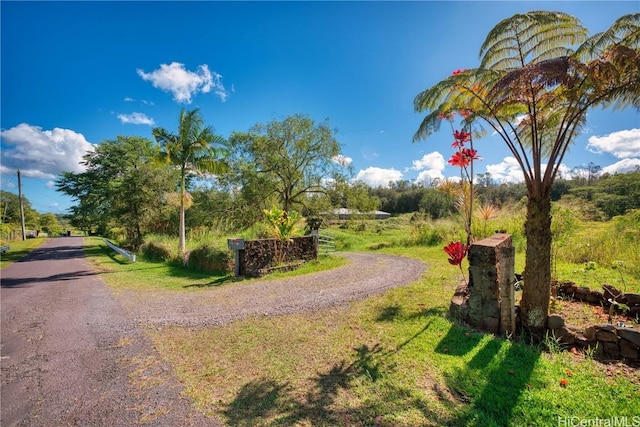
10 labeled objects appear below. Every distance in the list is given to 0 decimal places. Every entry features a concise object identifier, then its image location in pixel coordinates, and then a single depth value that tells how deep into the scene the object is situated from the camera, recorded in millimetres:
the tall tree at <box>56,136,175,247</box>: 16688
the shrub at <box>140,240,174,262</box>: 12070
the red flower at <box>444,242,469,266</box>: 4895
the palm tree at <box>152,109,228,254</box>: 11539
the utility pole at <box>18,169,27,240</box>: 25805
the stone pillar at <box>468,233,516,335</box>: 3836
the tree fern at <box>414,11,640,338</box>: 3174
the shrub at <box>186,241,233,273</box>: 8953
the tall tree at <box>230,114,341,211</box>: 15172
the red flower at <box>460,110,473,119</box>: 5241
